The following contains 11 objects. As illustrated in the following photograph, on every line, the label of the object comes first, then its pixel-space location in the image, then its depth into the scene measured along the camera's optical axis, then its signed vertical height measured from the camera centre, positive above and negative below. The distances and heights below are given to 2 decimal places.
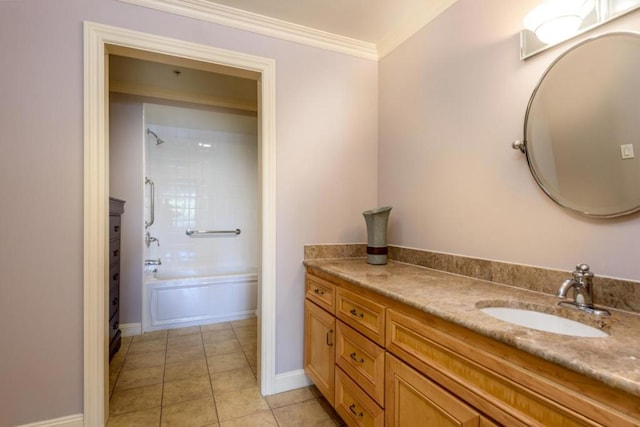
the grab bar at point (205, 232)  4.16 -0.27
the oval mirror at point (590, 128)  1.05 +0.33
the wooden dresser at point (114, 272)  2.47 -0.51
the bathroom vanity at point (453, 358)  0.66 -0.42
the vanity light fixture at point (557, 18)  1.17 +0.76
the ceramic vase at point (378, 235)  1.99 -0.15
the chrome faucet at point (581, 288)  1.06 -0.26
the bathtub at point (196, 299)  3.15 -0.94
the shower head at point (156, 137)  3.91 +0.96
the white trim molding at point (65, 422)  1.60 -1.11
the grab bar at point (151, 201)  3.81 +0.14
